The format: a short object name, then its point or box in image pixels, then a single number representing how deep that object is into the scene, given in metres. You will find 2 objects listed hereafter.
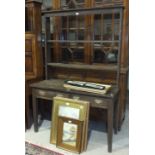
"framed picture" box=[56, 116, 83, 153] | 2.13
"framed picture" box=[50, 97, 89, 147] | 2.12
